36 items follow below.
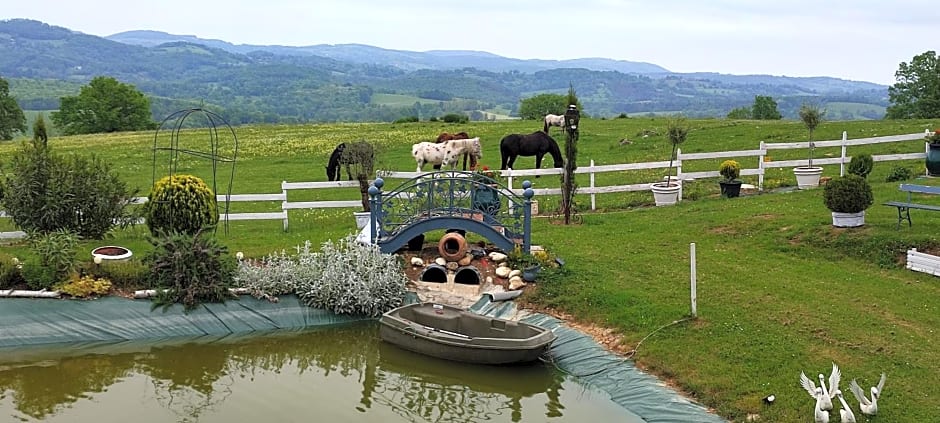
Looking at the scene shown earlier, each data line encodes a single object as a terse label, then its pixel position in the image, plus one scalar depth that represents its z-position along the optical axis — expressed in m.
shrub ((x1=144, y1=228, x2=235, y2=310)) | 12.24
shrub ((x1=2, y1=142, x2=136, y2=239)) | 14.27
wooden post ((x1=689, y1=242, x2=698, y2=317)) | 10.64
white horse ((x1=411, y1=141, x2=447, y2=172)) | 20.86
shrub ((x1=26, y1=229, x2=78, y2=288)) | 12.34
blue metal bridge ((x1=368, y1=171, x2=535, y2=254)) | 13.50
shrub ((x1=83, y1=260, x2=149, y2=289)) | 12.53
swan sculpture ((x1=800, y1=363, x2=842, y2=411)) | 7.96
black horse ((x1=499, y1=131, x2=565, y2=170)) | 22.11
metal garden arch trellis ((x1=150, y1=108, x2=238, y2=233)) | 27.52
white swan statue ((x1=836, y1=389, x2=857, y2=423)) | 7.86
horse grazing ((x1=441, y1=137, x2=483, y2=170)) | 20.83
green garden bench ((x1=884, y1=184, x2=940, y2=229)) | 13.13
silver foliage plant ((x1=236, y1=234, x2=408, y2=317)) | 12.45
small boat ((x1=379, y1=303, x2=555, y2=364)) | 10.48
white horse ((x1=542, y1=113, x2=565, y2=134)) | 29.33
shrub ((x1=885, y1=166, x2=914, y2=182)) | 18.80
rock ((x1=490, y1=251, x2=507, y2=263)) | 13.67
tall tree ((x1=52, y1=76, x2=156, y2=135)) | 59.81
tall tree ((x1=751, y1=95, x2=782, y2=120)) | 58.06
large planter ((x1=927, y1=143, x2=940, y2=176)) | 18.28
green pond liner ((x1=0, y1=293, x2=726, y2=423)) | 10.88
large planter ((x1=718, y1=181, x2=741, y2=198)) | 18.42
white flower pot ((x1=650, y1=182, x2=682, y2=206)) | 18.33
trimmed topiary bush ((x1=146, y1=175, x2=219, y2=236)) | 13.95
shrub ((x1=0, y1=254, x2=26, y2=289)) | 12.39
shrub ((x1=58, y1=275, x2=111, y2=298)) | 12.07
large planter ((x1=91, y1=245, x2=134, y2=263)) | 12.97
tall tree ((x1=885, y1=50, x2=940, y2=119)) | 47.25
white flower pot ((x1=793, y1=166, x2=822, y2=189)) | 18.91
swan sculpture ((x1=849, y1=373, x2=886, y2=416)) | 7.90
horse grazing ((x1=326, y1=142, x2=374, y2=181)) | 16.59
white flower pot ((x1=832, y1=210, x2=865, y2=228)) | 13.96
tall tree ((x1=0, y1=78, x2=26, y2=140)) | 55.72
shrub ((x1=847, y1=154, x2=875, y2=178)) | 18.51
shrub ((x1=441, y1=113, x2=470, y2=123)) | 41.28
